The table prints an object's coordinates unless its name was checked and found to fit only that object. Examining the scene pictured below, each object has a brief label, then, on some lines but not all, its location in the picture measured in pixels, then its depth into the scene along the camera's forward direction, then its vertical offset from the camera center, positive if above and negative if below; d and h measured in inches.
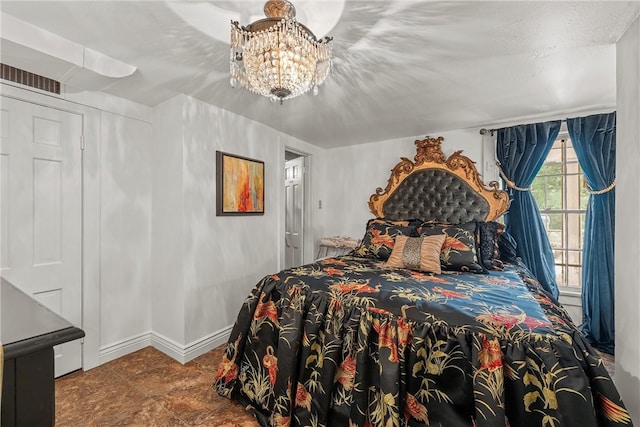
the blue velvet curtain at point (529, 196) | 112.2 +6.7
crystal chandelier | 52.3 +30.2
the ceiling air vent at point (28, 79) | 76.6 +36.8
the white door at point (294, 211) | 165.0 +1.1
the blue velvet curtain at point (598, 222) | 101.7 -3.2
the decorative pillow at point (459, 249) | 91.1 -11.6
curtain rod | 123.5 +34.6
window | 117.7 +3.2
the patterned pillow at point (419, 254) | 90.7 -13.2
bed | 46.0 -25.4
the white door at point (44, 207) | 77.5 +1.6
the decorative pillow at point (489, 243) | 96.8 -10.6
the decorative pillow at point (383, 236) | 107.1 -8.7
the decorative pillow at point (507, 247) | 109.8 -13.0
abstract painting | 108.0 +11.0
